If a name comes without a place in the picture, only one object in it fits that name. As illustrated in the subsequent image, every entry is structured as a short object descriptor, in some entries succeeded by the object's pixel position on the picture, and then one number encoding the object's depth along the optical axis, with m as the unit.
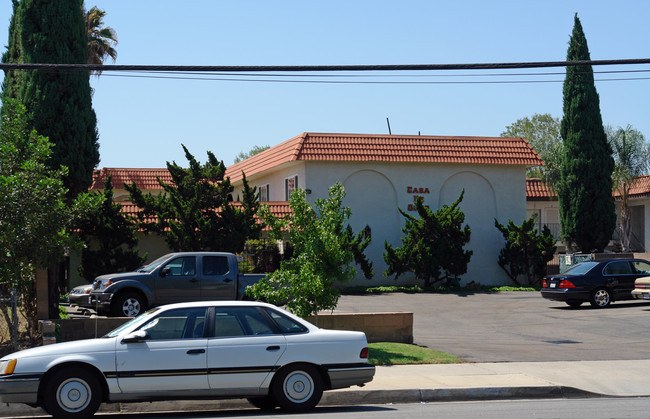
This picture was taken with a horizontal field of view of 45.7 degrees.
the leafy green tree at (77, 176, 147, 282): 26.77
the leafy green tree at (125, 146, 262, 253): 26.66
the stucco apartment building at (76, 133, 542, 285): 33.66
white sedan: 10.02
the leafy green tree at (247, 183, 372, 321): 15.72
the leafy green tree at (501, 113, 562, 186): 70.81
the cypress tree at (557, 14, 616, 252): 36.28
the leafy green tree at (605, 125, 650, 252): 42.06
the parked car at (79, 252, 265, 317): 18.27
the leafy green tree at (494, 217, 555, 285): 33.25
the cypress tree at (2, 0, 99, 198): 19.25
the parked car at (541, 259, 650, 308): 24.98
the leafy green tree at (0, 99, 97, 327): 15.00
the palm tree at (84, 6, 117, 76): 43.56
